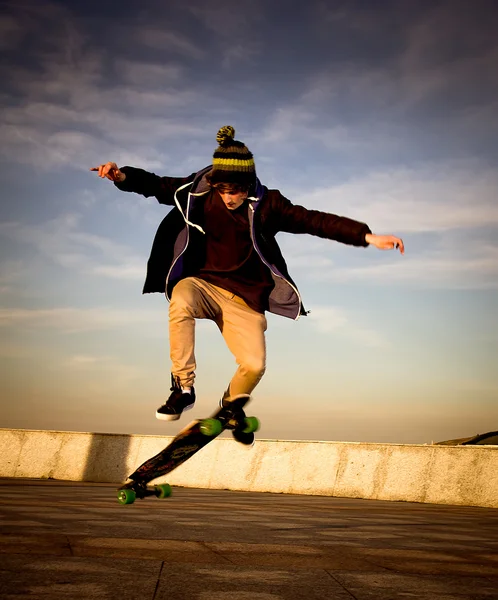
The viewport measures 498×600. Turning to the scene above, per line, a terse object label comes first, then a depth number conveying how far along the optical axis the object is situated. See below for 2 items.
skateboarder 6.22
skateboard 6.39
